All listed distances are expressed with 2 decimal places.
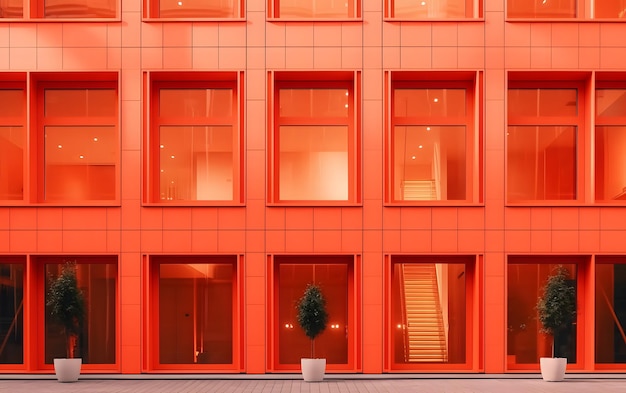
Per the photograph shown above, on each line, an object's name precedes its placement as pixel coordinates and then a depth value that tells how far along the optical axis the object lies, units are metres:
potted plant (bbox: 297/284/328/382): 18.06
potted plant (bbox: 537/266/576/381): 18.02
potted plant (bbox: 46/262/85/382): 18.17
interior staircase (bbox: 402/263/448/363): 19.45
